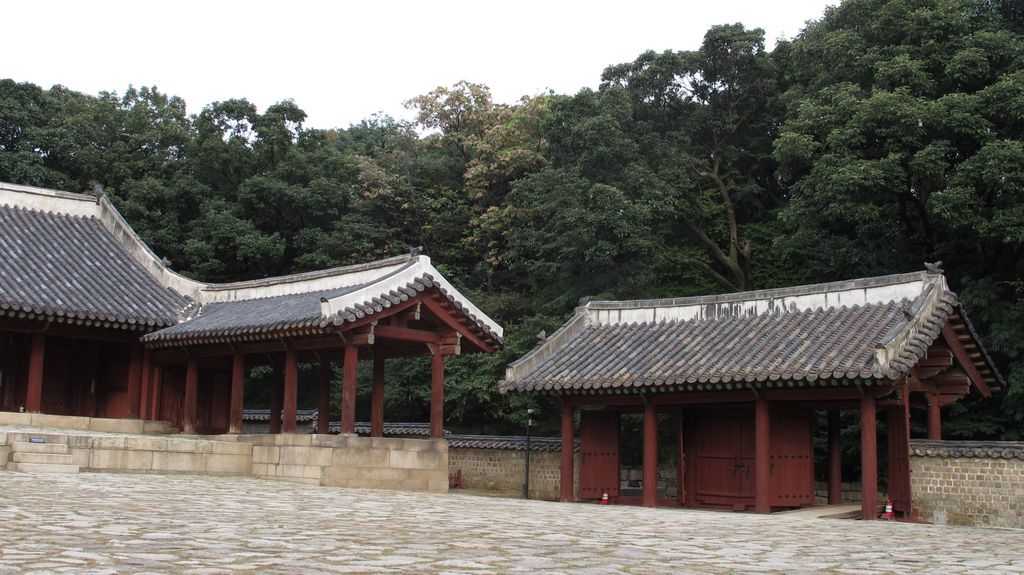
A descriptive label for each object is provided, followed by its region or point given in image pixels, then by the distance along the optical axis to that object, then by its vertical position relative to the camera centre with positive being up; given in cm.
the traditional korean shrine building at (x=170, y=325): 2020 +200
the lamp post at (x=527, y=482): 2483 -139
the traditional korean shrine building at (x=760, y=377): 1817 +97
